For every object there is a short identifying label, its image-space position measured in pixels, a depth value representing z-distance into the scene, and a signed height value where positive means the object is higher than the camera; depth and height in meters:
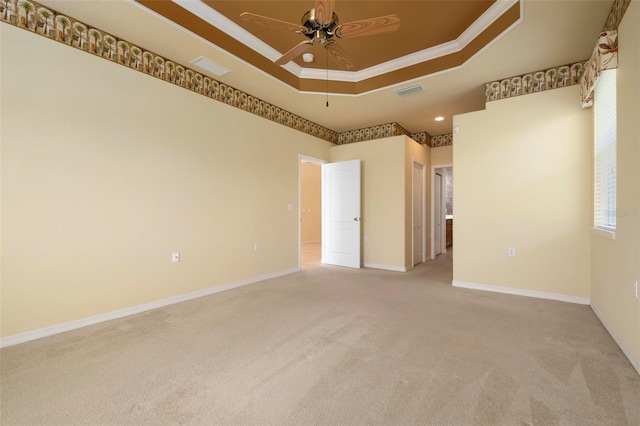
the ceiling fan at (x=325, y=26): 2.01 +1.38
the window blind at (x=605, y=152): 2.53 +0.50
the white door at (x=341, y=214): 5.34 -0.14
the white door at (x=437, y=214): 6.54 -0.20
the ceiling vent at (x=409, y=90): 3.86 +1.62
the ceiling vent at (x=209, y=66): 3.19 +1.67
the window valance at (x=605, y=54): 2.29 +1.25
